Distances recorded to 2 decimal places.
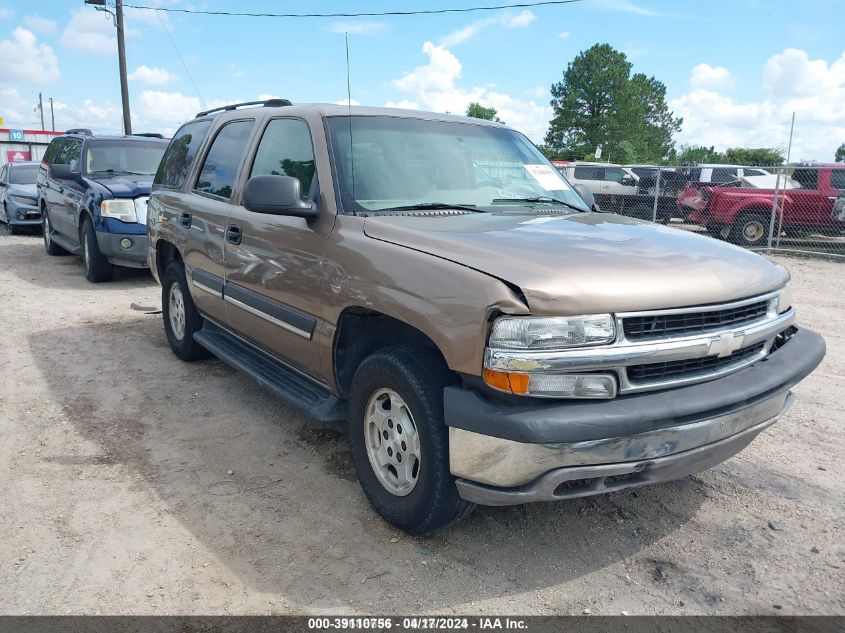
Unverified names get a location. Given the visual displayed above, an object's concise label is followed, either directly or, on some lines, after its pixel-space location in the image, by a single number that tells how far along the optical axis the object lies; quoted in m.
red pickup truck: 13.62
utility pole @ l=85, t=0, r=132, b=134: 20.08
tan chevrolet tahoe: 2.45
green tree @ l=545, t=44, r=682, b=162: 61.72
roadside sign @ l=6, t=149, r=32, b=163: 40.06
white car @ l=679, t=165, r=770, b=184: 16.20
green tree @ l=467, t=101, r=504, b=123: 76.53
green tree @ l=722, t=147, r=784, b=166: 63.75
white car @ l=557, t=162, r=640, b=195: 20.53
